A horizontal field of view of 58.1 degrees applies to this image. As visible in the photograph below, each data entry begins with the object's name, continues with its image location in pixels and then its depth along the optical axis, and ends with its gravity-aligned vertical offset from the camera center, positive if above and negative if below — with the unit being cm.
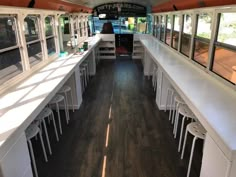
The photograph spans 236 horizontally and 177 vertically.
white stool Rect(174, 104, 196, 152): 250 -104
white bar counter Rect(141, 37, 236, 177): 137 -73
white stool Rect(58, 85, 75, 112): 340 -102
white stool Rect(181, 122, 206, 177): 205 -104
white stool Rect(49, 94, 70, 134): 299 -104
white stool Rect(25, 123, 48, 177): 208 -104
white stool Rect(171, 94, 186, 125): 286 -103
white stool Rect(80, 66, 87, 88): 502 -120
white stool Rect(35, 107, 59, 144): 248 -105
